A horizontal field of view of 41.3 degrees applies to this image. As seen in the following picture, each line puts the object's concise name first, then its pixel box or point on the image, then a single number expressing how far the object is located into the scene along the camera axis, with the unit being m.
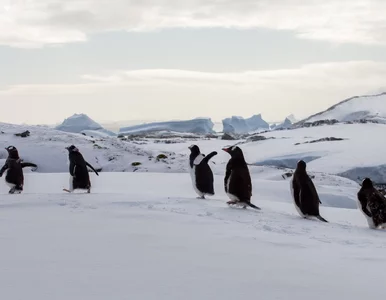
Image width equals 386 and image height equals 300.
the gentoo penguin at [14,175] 8.26
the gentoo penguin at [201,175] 8.17
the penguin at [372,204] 6.86
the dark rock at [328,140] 24.50
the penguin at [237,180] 7.29
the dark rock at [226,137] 37.61
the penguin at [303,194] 7.09
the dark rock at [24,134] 16.52
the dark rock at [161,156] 16.08
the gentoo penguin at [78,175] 8.16
